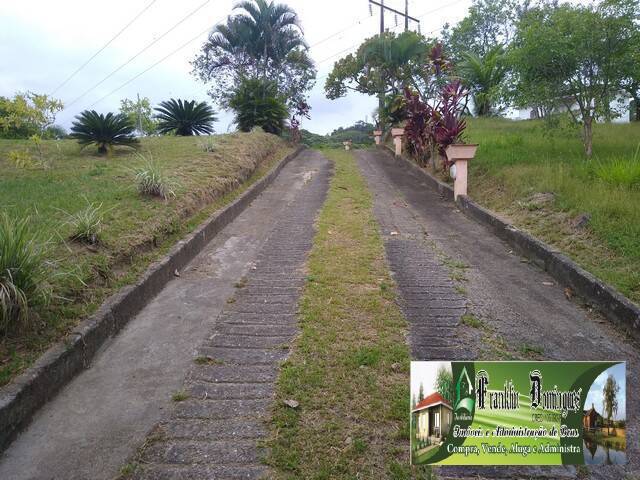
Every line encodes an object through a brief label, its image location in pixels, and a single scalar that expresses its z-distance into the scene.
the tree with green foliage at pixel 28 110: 7.66
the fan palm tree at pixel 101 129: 9.69
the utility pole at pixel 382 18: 23.20
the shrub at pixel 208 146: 10.57
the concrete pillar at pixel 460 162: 8.63
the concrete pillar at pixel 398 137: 16.77
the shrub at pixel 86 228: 4.57
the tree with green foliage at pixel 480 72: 18.11
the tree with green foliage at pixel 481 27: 27.62
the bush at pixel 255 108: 16.62
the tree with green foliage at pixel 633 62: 7.44
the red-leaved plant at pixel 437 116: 10.05
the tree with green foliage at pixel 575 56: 7.55
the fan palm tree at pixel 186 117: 13.96
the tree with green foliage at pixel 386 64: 20.97
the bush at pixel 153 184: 6.63
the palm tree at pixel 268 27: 21.55
